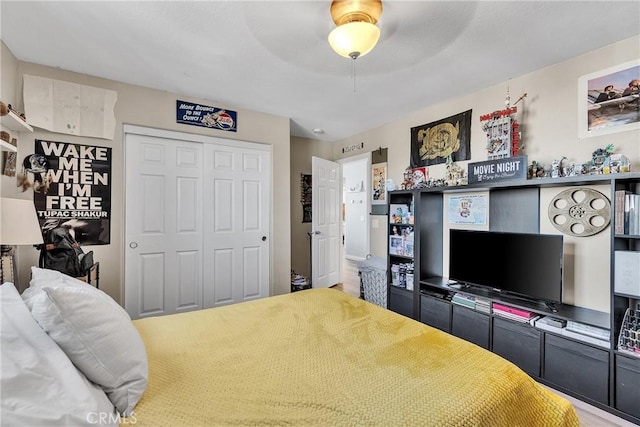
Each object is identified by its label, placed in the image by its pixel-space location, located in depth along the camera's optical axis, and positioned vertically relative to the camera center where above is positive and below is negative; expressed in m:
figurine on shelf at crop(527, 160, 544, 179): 2.42 +0.36
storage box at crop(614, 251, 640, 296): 1.80 -0.36
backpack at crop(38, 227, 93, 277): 2.36 -0.37
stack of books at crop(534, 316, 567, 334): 2.09 -0.81
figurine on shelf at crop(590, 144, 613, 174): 2.09 +0.41
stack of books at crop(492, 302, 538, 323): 2.25 -0.79
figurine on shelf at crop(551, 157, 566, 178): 2.28 +0.35
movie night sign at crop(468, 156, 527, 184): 2.39 +0.38
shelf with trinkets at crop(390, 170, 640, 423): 1.84 -0.87
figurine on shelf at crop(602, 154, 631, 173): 1.95 +0.34
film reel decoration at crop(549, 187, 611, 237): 2.17 +0.02
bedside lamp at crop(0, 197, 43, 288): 1.76 -0.11
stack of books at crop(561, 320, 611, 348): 1.91 -0.81
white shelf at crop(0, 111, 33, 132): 2.05 +0.65
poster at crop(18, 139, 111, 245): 2.51 +0.21
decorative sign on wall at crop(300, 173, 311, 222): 4.81 +0.27
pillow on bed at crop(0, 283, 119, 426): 0.75 -0.49
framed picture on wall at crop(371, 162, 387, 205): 4.09 +0.42
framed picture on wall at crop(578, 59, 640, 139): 2.07 +0.85
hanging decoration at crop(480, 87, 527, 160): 2.63 +0.75
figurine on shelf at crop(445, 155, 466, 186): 3.07 +0.42
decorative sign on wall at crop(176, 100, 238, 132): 3.21 +1.09
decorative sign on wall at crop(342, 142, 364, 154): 4.53 +1.05
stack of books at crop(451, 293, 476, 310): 2.61 -0.80
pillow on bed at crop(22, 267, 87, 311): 1.06 -0.30
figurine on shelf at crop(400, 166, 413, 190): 3.43 +0.39
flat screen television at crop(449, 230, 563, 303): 2.24 -0.41
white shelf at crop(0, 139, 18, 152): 1.96 +0.45
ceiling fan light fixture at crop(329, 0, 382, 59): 1.61 +1.03
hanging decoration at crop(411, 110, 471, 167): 3.09 +0.82
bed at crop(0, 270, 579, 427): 0.97 -0.68
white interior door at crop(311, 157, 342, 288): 4.36 -0.17
